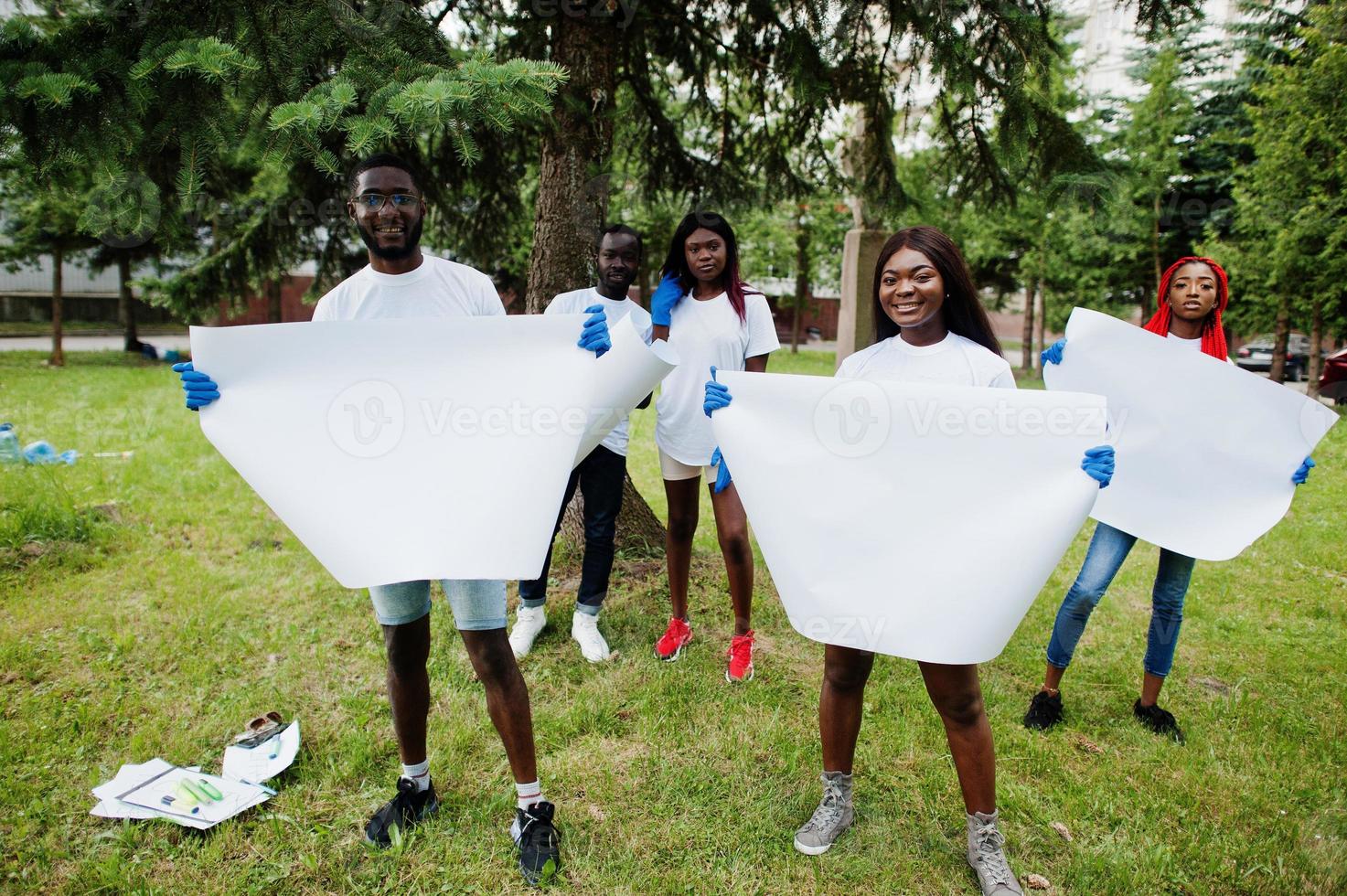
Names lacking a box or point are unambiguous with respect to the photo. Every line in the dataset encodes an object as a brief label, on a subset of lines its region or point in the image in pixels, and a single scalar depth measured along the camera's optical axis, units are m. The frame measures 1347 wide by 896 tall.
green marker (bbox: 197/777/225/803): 2.59
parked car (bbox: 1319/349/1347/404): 12.07
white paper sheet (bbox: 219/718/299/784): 2.73
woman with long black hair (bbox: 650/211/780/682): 3.33
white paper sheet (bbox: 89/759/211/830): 2.49
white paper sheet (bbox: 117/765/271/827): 2.48
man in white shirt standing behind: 3.36
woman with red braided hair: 2.96
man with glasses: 2.28
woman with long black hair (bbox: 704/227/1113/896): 2.18
